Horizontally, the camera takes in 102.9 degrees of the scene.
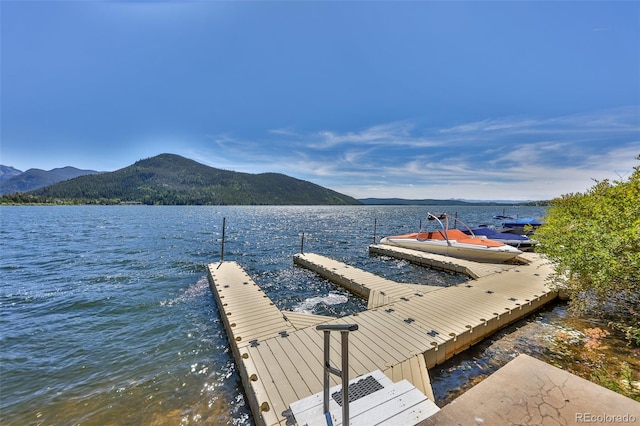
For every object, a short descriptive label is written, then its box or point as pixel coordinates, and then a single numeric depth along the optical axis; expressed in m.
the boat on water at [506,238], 17.41
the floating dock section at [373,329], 4.36
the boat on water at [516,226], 24.82
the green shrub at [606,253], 4.97
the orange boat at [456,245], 13.69
